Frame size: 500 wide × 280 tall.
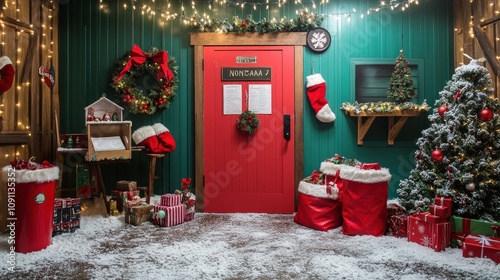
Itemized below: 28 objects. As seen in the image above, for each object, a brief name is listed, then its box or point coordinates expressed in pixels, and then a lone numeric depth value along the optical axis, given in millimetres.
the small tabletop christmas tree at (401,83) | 4332
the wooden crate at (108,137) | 3984
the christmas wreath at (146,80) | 4461
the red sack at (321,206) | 3816
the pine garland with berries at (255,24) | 4559
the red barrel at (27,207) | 3012
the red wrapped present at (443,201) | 3242
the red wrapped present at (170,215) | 3928
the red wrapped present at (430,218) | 3125
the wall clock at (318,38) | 4645
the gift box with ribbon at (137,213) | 3990
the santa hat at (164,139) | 4395
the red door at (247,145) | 4621
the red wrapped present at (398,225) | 3492
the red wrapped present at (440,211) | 3145
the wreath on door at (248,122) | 4520
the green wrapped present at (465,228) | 3145
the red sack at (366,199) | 3502
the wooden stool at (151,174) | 4309
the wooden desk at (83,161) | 4020
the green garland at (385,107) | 4316
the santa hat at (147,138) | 4324
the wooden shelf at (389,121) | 4352
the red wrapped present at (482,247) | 2822
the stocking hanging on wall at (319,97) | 4582
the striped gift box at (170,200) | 4031
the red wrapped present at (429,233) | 3098
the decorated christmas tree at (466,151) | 3273
